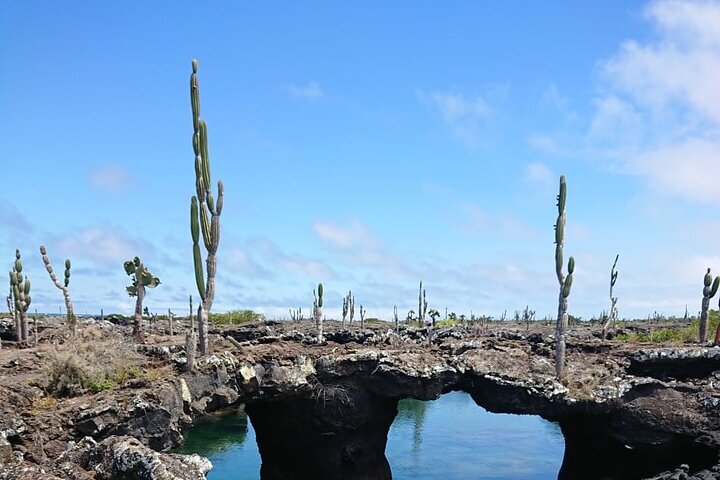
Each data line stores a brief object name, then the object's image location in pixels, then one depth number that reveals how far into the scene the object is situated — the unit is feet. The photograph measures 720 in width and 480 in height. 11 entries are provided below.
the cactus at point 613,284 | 110.01
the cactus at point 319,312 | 73.74
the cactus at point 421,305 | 169.78
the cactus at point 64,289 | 91.50
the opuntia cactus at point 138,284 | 90.53
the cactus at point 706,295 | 83.74
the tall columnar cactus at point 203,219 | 58.49
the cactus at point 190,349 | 54.08
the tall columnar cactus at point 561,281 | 64.49
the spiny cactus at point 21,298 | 97.91
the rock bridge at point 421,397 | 54.90
